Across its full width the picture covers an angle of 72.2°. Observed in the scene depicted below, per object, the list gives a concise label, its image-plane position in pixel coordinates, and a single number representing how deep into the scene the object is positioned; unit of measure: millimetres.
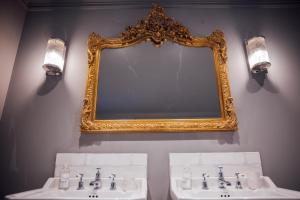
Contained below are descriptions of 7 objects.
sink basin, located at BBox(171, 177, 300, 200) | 1111
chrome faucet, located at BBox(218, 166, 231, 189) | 1261
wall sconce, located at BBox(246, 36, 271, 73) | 1449
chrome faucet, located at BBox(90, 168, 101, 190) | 1262
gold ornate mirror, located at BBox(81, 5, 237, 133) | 1412
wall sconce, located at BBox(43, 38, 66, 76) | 1476
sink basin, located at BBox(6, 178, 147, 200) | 1146
